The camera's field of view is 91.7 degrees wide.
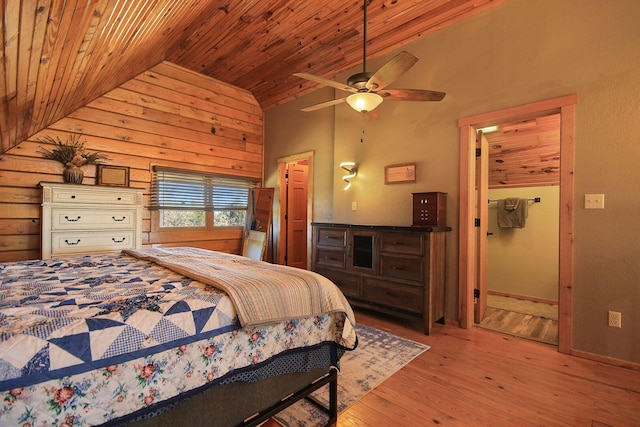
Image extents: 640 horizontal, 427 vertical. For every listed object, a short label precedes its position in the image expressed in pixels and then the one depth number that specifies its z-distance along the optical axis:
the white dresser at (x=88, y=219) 2.95
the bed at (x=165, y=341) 0.88
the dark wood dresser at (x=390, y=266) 2.96
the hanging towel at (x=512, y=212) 4.30
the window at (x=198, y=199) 4.25
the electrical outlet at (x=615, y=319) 2.33
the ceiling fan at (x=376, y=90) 2.13
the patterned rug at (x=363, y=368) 1.73
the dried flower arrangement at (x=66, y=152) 3.37
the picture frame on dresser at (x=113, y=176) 3.69
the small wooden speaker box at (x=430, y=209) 3.14
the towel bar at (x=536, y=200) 4.26
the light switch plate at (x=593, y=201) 2.41
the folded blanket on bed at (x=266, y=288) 1.31
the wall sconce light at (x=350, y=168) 4.01
